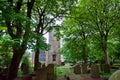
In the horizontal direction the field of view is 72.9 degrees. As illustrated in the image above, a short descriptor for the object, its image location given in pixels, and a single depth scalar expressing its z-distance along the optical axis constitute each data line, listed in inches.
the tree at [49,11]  322.2
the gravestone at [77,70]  285.2
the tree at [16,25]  147.4
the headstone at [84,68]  291.6
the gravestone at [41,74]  196.9
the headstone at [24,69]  287.8
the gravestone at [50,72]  206.5
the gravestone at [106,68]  286.8
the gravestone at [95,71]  242.0
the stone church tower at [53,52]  709.3
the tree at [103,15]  327.5
